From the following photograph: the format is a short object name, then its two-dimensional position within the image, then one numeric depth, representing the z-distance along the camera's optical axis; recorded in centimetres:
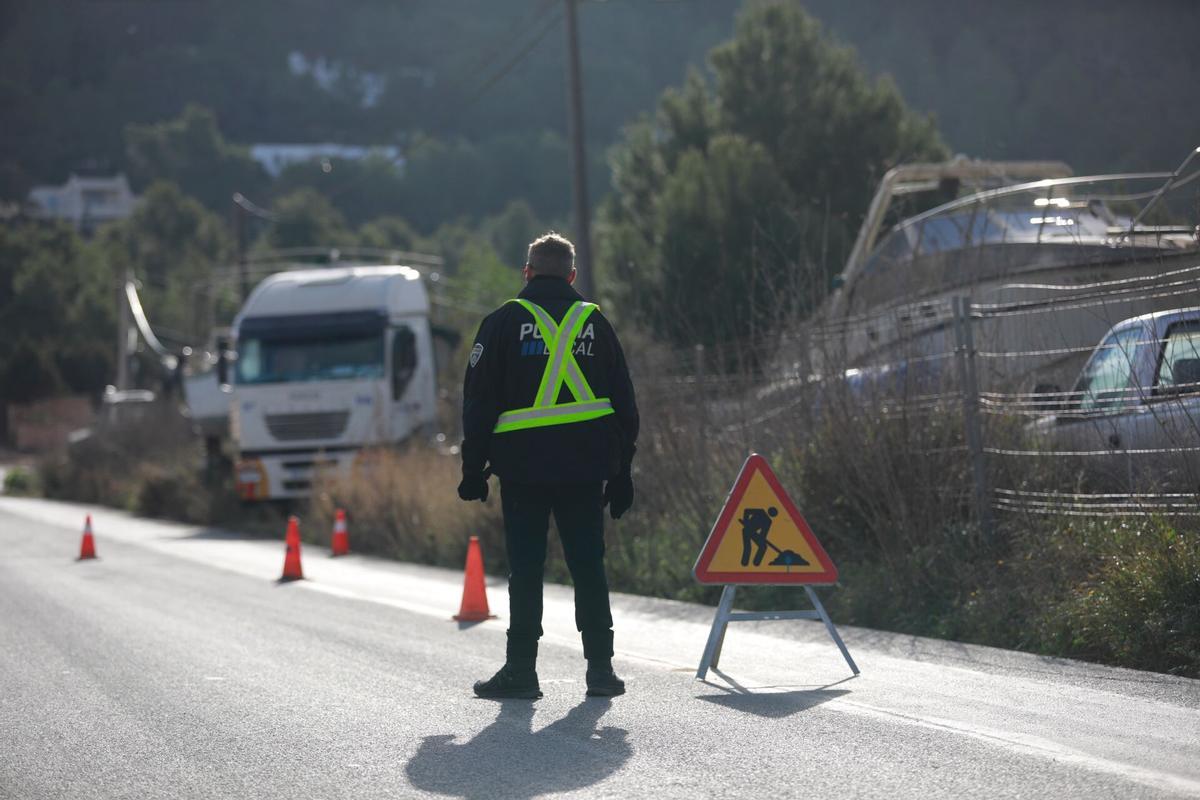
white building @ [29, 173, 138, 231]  16262
